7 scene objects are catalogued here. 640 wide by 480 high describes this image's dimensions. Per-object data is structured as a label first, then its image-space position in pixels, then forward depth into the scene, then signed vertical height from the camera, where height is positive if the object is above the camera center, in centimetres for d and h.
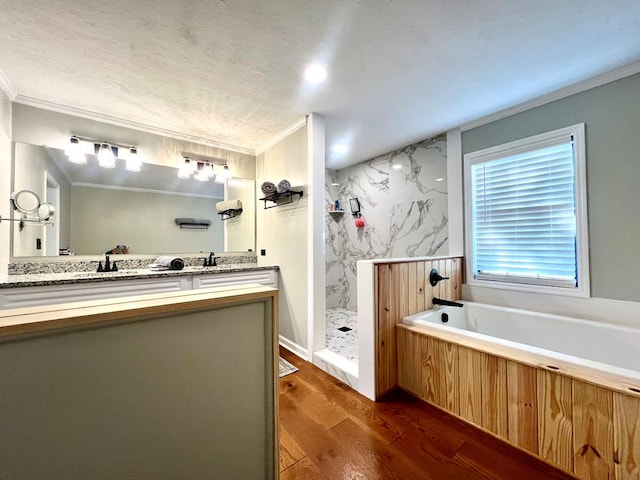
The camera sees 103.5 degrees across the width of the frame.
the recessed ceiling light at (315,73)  175 +122
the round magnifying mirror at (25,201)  198 +37
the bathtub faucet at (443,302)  210 -51
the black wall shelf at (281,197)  252 +50
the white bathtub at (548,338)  122 -64
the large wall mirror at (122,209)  213 +38
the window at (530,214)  193 +23
